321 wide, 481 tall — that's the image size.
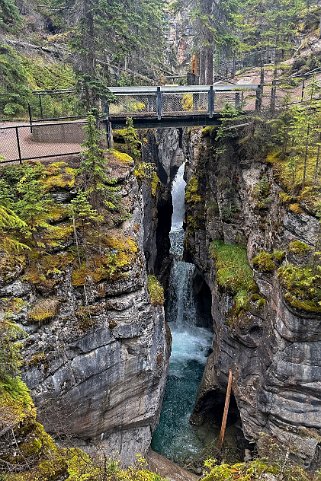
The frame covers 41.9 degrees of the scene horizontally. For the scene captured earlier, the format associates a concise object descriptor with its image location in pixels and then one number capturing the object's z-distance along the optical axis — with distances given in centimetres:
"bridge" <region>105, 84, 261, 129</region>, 2094
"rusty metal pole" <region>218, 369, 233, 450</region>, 1948
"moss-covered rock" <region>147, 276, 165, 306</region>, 1716
